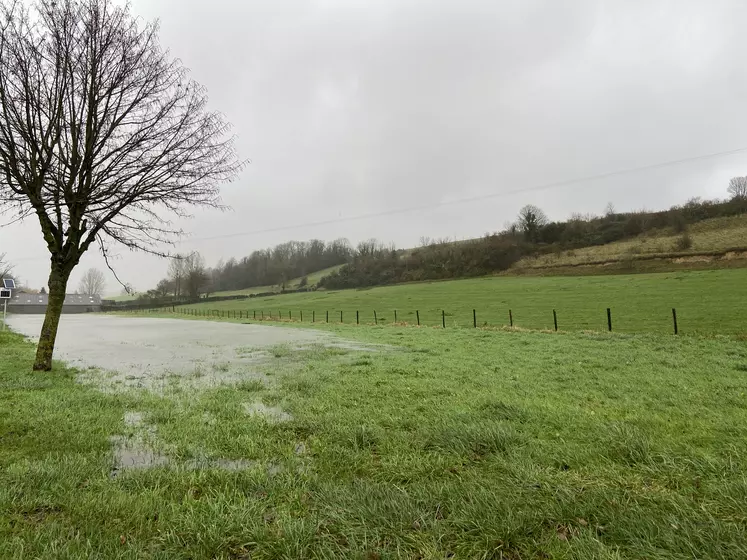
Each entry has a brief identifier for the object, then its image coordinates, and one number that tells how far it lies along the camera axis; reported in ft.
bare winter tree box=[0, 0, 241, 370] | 28.32
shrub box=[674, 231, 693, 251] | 186.09
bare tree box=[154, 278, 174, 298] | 348.79
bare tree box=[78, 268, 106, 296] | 531.50
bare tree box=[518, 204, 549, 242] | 278.67
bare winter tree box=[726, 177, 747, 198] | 270.71
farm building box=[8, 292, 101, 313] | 324.39
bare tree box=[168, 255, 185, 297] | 324.91
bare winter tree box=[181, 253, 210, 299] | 331.36
